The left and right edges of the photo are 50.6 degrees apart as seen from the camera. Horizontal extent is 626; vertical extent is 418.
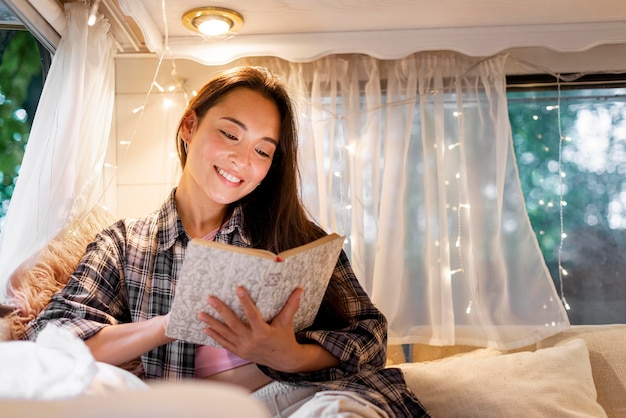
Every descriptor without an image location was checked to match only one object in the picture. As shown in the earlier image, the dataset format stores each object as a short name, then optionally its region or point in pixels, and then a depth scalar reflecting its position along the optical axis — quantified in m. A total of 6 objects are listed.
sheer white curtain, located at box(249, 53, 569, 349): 2.11
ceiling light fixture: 1.95
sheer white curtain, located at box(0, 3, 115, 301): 1.65
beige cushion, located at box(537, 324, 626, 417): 1.84
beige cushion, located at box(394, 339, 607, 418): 1.64
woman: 1.40
